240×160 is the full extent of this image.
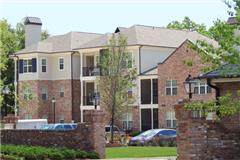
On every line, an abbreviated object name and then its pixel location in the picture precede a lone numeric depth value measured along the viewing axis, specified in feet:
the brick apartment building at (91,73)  175.22
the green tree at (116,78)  163.63
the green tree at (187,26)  279.08
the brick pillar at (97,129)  96.73
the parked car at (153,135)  140.46
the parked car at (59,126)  148.84
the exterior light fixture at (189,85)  87.04
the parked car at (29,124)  152.83
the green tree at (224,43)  56.39
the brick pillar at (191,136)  67.97
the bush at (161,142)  134.74
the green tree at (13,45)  238.46
